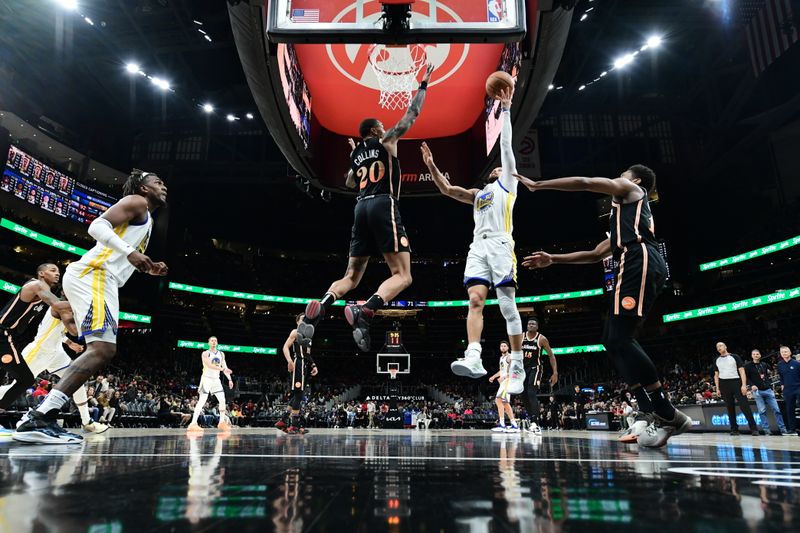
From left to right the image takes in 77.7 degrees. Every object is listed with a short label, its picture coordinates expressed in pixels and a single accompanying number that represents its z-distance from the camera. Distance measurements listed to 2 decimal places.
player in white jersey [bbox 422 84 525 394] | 4.35
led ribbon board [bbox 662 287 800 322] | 20.80
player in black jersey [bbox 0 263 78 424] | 4.91
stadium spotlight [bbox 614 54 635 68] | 13.75
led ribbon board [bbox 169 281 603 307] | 27.09
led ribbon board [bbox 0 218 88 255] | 19.19
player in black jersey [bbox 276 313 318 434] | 7.70
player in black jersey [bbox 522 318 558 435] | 8.02
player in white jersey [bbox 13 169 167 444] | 3.37
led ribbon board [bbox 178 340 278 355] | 26.62
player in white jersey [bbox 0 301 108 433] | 5.70
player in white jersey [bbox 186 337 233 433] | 9.51
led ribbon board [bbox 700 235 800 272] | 20.55
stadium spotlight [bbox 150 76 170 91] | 15.27
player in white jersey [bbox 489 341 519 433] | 8.80
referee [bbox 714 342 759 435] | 8.27
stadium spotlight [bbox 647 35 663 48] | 13.05
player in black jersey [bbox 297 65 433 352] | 4.01
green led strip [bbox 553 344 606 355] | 27.28
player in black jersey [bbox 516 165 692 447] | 3.45
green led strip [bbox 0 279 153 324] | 23.41
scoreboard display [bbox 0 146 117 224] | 18.78
